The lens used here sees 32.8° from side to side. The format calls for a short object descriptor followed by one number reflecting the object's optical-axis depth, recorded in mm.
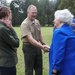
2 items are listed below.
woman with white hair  2034
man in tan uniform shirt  2887
